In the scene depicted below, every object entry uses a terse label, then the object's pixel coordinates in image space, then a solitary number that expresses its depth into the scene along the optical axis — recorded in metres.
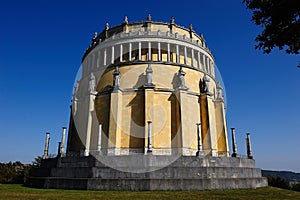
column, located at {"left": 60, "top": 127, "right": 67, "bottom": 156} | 25.13
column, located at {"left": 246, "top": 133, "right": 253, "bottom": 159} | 26.91
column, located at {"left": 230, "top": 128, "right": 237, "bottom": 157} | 26.82
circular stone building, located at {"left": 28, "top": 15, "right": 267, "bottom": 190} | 16.84
